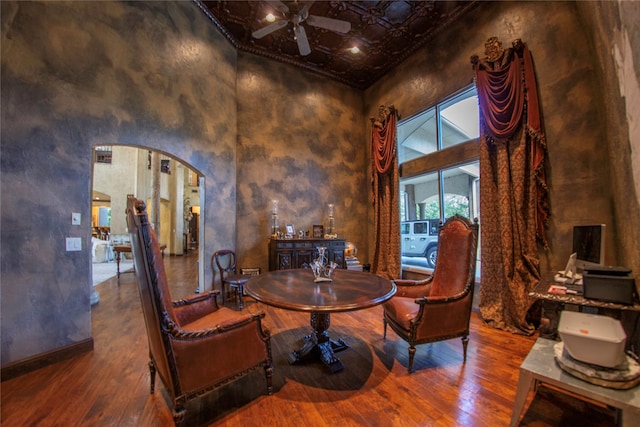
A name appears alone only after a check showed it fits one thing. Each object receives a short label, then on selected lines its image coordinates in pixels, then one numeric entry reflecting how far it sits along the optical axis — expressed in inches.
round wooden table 68.3
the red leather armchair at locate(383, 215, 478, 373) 86.8
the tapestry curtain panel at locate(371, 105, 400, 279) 200.2
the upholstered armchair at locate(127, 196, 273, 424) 56.9
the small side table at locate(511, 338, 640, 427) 45.4
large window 159.2
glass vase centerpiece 96.3
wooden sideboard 178.1
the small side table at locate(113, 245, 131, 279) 238.8
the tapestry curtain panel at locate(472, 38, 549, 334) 117.3
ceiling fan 125.3
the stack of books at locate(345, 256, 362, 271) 205.5
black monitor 81.0
